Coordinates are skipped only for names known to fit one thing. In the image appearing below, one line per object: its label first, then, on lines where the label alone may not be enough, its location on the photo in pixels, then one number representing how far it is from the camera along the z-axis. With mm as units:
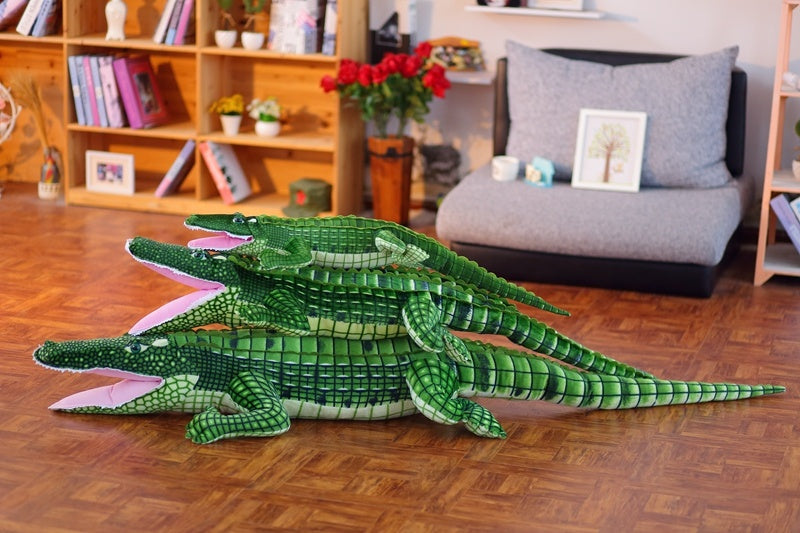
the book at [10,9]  5578
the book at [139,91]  5484
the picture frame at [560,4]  5254
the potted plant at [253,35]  5289
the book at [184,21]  5395
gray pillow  4910
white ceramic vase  5422
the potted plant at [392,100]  5141
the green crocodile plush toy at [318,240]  3113
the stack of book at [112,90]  5480
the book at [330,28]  5230
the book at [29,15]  5535
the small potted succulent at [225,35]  5324
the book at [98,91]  5484
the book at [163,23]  5414
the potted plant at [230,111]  5453
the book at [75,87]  5488
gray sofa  4449
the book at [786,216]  4684
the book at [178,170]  5512
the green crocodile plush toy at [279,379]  2982
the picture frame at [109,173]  5621
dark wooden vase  5277
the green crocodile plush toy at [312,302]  3059
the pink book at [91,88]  5482
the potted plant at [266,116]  5430
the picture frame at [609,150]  4918
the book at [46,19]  5539
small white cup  4996
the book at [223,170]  5457
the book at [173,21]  5402
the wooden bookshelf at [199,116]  5410
